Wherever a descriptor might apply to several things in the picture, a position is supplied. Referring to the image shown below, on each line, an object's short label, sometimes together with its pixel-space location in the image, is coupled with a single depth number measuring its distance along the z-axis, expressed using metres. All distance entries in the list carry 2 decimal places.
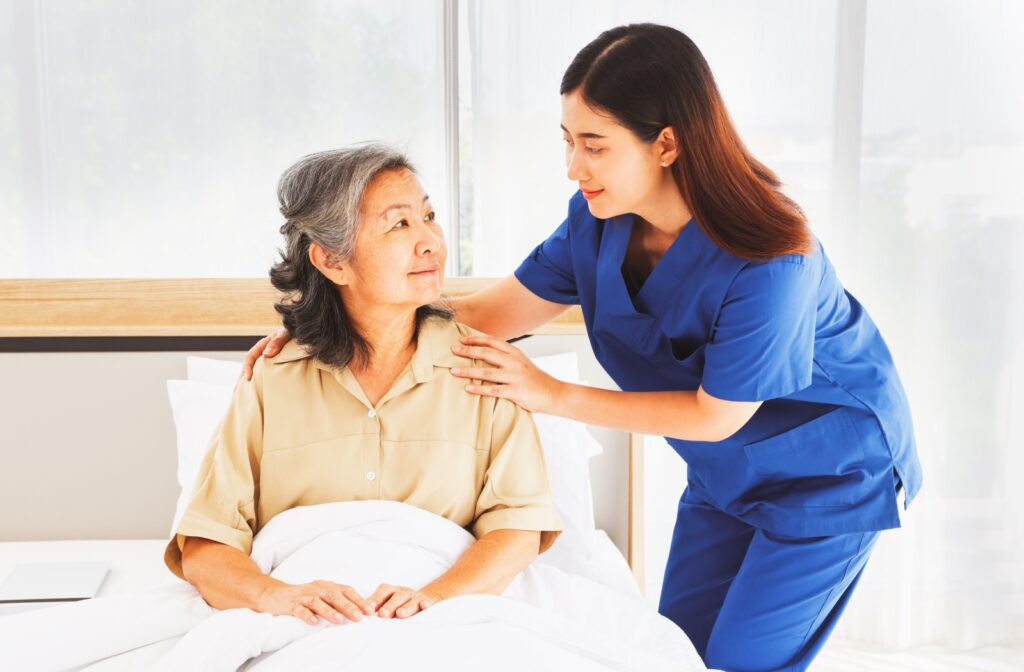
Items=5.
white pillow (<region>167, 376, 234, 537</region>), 2.06
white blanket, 1.16
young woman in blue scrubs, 1.35
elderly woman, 1.47
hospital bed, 1.20
